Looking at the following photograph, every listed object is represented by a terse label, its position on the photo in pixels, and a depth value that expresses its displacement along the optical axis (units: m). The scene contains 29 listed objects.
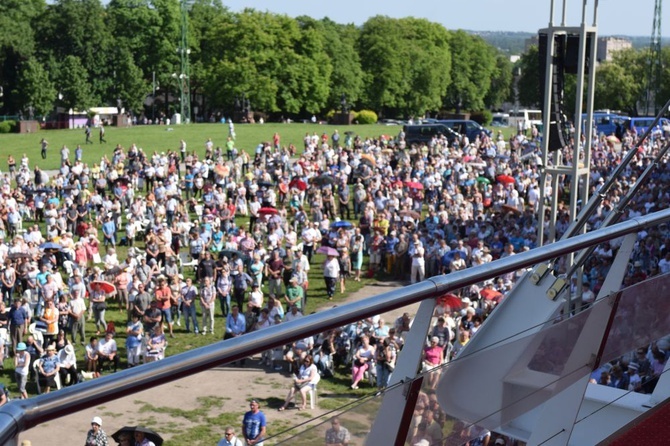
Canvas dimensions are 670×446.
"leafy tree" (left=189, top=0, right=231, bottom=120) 86.19
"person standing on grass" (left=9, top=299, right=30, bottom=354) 18.78
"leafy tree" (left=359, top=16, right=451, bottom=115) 96.75
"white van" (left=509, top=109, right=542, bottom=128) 87.20
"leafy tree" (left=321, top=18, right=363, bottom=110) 91.81
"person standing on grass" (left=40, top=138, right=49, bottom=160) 52.47
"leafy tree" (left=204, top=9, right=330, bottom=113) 84.19
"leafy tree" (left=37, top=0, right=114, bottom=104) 80.56
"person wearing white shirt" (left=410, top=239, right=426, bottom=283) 24.66
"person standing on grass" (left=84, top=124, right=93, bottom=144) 60.59
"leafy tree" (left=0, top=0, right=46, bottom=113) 77.06
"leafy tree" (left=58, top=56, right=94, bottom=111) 77.62
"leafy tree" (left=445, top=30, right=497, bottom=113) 109.88
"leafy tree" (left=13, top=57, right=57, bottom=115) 75.30
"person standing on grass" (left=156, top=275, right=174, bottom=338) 20.03
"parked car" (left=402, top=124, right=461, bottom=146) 51.90
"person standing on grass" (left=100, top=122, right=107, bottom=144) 61.06
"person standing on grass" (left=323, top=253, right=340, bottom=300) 23.69
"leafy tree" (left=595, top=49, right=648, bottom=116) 96.75
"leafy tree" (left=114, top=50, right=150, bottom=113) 81.62
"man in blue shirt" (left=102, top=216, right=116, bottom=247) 28.50
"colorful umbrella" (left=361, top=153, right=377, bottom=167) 40.67
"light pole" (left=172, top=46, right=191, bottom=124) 78.44
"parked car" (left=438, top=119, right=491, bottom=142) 55.81
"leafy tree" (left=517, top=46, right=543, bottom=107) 108.44
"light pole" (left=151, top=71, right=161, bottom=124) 85.23
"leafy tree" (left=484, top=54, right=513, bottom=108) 122.44
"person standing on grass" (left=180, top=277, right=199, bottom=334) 20.31
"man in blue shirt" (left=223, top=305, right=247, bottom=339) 17.86
